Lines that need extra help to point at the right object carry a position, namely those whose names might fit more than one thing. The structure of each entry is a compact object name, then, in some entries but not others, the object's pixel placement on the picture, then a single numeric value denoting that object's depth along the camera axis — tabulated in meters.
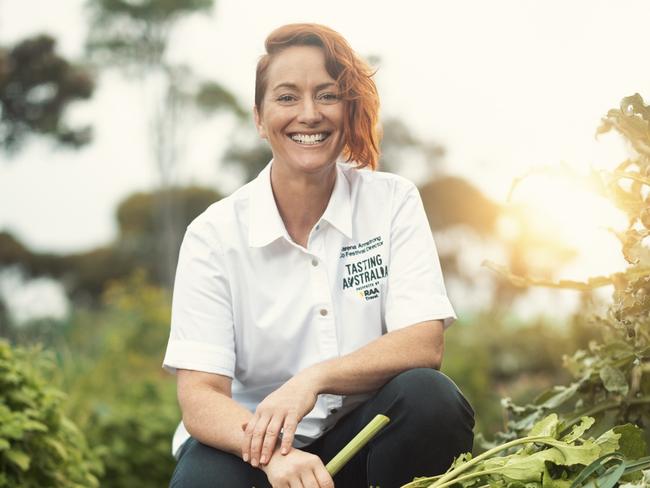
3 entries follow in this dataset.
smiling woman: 2.19
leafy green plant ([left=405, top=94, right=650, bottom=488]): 1.72
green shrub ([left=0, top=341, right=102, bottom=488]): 2.64
